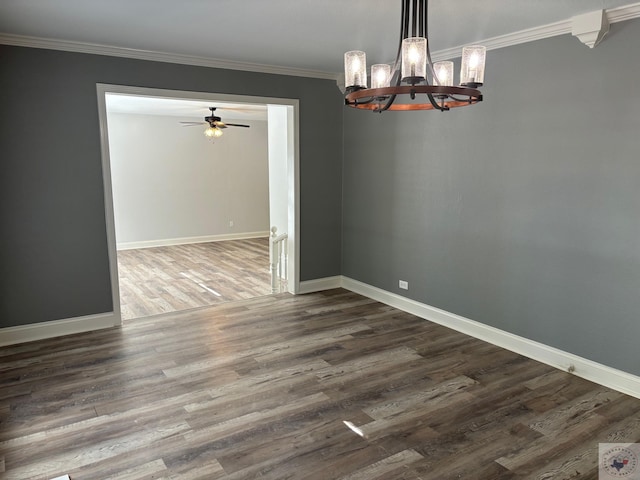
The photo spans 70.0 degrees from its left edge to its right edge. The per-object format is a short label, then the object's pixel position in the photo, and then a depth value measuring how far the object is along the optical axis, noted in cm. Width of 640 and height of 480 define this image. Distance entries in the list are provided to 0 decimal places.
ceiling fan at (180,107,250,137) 764
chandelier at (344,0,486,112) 202
